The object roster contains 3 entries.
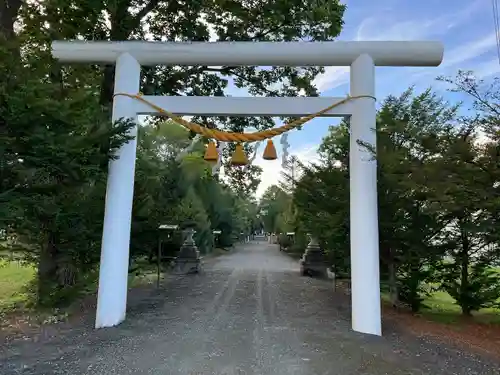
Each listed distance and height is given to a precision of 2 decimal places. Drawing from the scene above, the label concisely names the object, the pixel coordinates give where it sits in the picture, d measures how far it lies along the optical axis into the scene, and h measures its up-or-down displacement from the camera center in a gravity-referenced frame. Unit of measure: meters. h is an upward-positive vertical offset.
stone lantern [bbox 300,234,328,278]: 11.19 -0.95
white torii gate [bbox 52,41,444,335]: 4.69 +1.59
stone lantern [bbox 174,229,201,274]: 11.29 -0.97
